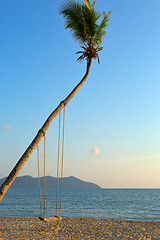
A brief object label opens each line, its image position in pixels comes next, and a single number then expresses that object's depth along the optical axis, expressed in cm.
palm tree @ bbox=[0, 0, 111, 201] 773
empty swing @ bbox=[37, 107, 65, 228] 775
